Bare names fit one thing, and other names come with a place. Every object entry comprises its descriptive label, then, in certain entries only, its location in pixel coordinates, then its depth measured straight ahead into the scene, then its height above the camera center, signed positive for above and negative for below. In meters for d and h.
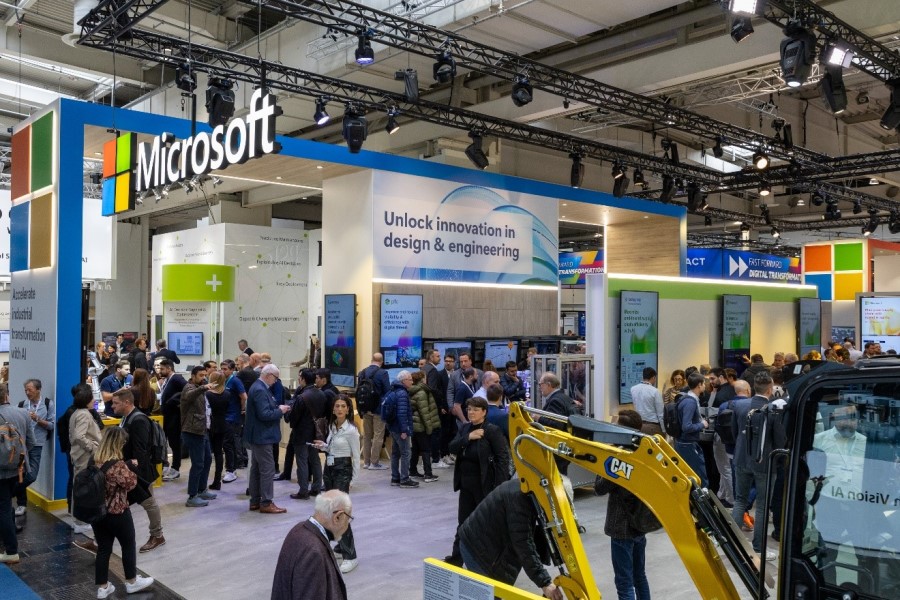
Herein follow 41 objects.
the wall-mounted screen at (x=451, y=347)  11.47 -0.51
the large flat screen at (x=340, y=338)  10.93 -0.36
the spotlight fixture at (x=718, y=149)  12.48 +2.81
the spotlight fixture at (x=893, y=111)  8.93 +2.49
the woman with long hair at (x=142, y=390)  7.87 -0.83
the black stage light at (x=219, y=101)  8.62 +2.46
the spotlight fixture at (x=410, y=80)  9.60 +3.03
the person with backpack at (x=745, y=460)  5.87 -1.15
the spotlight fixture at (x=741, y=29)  7.06 +2.73
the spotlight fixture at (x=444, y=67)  8.72 +2.92
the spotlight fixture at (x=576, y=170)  12.93 +2.54
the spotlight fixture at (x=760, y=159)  12.75 +2.71
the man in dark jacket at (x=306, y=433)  7.55 -1.24
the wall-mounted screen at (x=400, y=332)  10.88 -0.26
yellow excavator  2.47 -0.66
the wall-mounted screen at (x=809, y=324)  13.79 -0.12
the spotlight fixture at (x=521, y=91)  9.66 +2.91
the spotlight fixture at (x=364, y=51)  8.34 +2.96
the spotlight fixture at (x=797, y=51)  7.18 +2.57
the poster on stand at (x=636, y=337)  9.48 -0.27
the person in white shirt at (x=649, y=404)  7.48 -0.89
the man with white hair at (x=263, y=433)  7.21 -1.17
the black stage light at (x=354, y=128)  9.86 +2.46
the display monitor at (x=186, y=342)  15.34 -0.61
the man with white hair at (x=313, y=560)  3.10 -1.04
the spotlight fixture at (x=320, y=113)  10.43 +2.82
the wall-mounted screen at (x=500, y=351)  12.05 -0.60
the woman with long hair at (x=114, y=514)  5.01 -1.37
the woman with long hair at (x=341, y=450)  6.22 -1.15
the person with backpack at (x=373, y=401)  9.16 -1.07
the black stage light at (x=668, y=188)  14.17 +2.46
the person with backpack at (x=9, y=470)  5.73 -1.24
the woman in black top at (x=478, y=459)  5.36 -1.04
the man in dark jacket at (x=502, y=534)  3.71 -1.12
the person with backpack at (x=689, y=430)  6.81 -1.04
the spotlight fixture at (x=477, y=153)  11.68 +2.55
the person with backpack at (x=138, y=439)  5.83 -1.00
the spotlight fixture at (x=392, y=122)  10.71 +2.77
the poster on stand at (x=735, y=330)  11.57 -0.21
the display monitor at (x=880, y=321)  14.79 -0.05
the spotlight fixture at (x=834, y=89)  8.30 +2.56
